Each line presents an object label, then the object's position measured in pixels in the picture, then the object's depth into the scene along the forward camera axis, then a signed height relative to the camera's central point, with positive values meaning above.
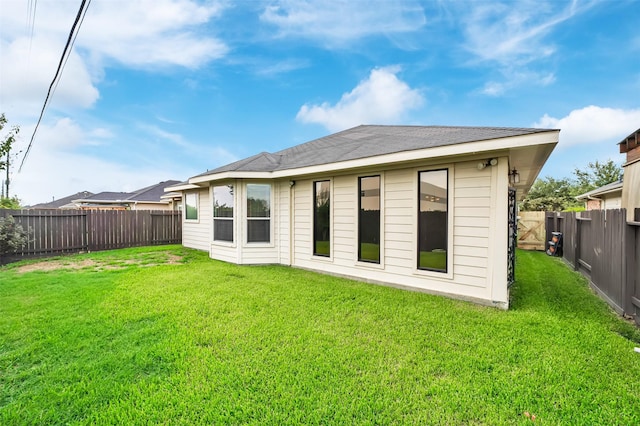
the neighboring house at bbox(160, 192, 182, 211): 14.12 +0.43
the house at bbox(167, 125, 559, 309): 4.33 +0.08
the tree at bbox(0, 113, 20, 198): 9.62 +2.41
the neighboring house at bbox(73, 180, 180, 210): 21.38 +0.72
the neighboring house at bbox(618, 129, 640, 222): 5.52 +0.68
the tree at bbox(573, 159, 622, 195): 24.94 +3.14
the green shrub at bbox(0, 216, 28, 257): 7.81 -0.74
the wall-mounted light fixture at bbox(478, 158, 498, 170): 4.25 +0.71
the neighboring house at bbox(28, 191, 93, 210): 30.46 +1.14
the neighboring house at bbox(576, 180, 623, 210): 10.54 +0.55
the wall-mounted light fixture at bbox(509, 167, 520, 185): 5.28 +0.62
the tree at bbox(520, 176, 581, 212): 24.94 +1.20
